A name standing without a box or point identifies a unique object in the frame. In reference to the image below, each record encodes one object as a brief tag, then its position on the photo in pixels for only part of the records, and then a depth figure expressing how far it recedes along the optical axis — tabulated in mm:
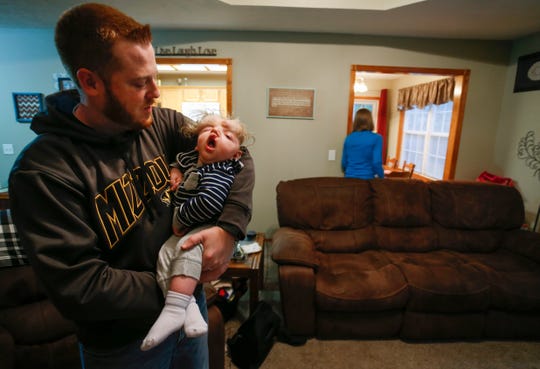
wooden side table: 1970
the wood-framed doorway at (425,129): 3387
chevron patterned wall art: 3402
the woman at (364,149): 3061
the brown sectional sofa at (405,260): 1903
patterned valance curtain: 4211
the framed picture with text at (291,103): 3393
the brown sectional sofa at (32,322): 1408
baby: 734
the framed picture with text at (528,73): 3021
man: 558
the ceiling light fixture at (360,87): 5195
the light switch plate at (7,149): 3502
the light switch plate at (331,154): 3546
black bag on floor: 1747
